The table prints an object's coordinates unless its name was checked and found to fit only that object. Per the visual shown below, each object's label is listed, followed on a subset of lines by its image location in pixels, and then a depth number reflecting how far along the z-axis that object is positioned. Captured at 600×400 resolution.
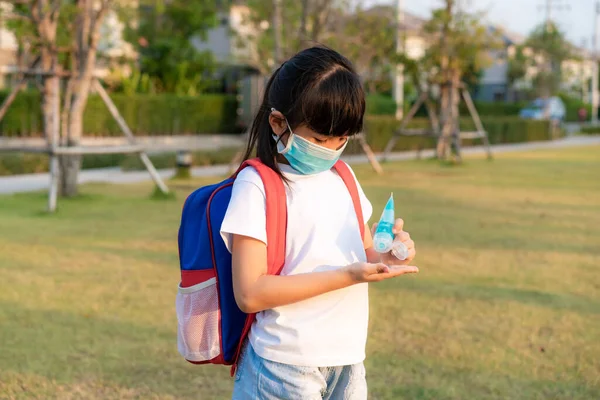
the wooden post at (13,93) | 10.08
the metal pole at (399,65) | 20.23
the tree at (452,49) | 17.64
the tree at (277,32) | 14.34
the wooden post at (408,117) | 17.70
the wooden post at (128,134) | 10.31
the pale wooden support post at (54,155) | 9.29
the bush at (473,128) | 21.78
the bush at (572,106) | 50.78
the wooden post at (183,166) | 13.34
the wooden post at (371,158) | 14.61
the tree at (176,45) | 27.69
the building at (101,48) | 25.86
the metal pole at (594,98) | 50.25
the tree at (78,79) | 10.34
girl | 1.95
